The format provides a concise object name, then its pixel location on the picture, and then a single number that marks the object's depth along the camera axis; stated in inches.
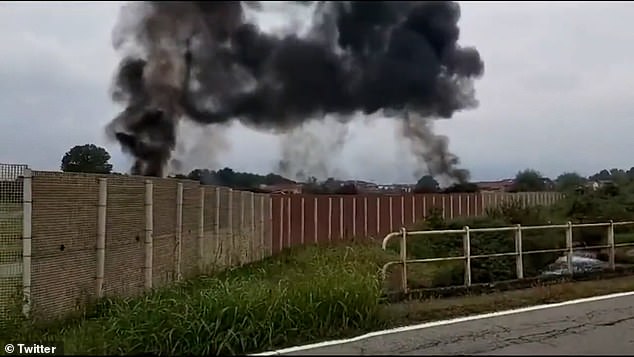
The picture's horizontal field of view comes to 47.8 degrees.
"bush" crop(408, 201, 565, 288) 577.9
